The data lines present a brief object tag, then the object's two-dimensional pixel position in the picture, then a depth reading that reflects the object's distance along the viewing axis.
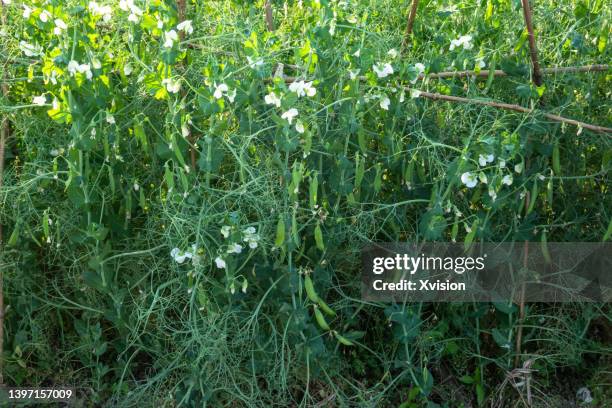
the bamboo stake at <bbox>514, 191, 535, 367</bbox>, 2.40
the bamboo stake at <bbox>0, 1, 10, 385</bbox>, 2.40
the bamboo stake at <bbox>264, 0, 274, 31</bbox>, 2.36
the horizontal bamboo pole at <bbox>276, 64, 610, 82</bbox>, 2.31
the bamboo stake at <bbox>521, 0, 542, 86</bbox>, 2.20
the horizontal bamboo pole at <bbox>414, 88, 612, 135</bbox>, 2.21
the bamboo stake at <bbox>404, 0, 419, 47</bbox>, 2.36
